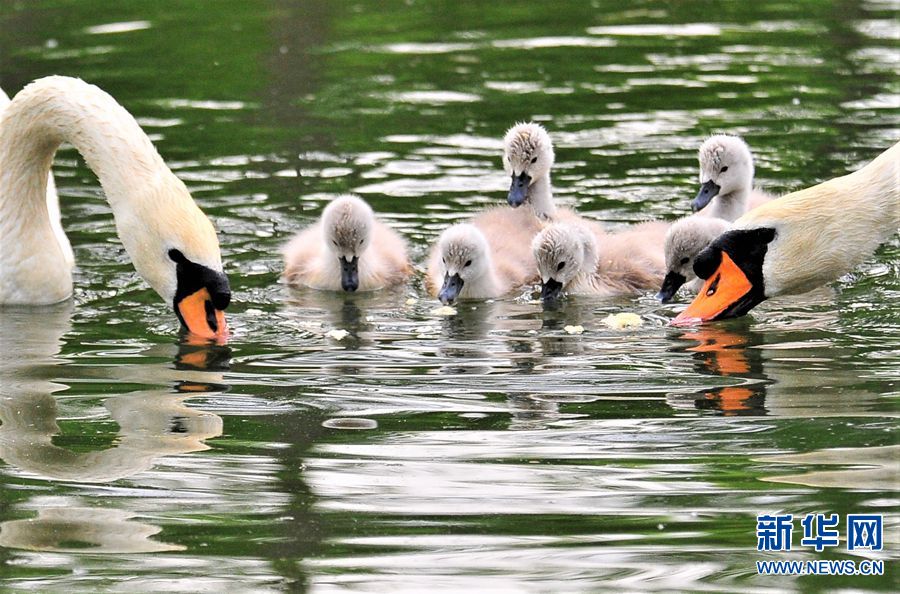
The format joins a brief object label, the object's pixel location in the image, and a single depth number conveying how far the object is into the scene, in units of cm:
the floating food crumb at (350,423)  1295
